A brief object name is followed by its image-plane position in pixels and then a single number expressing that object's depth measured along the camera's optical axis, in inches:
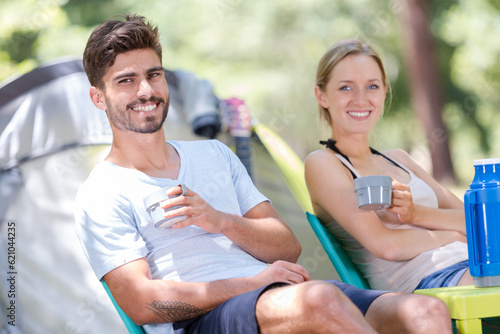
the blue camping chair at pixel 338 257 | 176.4
